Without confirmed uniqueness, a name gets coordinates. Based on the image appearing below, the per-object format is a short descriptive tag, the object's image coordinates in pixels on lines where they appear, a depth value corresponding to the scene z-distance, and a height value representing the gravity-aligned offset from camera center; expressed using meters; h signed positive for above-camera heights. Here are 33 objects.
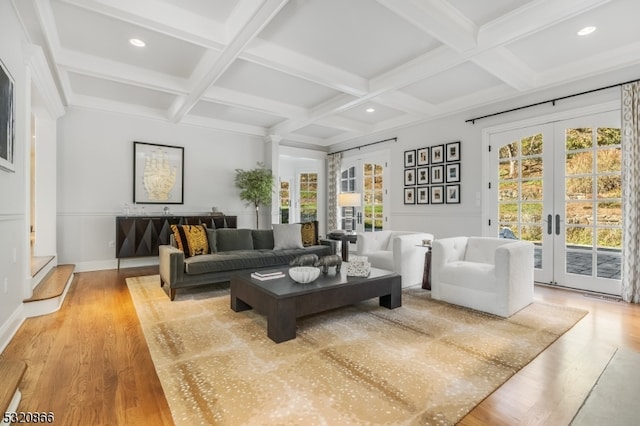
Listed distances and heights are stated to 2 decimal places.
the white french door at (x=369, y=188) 6.60 +0.54
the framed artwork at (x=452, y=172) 5.20 +0.69
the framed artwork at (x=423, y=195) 5.65 +0.33
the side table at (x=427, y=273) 3.99 -0.78
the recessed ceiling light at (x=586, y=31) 3.11 +1.85
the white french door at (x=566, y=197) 3.78 +0.21
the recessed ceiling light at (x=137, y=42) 3.36 +1.87
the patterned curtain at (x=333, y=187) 7.61 +0.64
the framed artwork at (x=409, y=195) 5.88 +0.33
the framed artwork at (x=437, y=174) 5.43 +0.68
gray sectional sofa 3.56 -0.56
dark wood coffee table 2.45 -0.73
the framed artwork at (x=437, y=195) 5.42 +0.32
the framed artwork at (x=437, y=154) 5.42 +1.04
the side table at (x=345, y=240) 5.53 -0.49
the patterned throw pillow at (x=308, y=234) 5.11 -0.35
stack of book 3.02 -0.63
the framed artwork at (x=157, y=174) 5.64 +0.73
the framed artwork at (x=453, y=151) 5.19 +1.04
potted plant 6.50 +0.58
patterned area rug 1.63 -1.02
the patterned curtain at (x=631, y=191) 3.51 +0.25
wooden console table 5.11 -0.34
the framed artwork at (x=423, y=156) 5.66 +1.03
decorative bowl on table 2.79 -0.56
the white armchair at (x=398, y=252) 4.04 -0.55
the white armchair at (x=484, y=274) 2.98 -0.63
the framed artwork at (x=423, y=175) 5.66 +0.70
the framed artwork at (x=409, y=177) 5.88 +0.69
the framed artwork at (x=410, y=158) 5.86 +1.04
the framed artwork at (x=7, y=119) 2.36 +0.76
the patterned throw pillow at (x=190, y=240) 4.03 -0.36
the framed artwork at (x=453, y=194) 5.21 +0.32
